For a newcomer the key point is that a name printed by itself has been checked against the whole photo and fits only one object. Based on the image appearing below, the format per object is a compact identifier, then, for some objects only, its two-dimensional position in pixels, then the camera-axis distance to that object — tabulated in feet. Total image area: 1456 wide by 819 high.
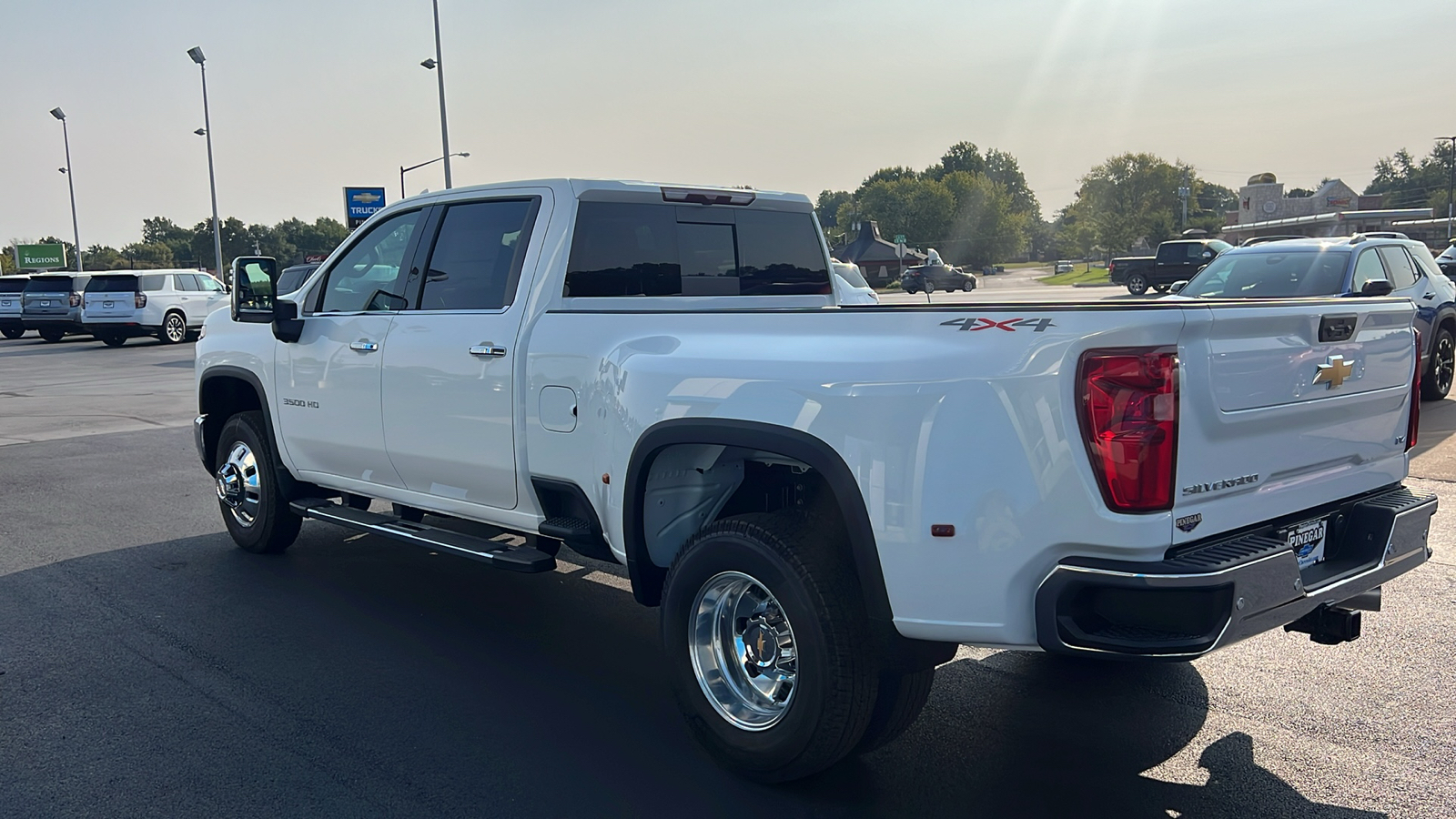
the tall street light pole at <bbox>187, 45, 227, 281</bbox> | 152.76
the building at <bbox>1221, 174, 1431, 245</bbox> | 266.98
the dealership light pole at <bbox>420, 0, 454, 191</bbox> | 120.98
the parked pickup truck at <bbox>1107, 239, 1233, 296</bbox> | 117.29
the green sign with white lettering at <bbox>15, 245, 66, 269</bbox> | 237.45
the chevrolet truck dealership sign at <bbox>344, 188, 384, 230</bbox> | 125.70
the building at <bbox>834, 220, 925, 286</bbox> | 275.59
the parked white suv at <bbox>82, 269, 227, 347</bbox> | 89.92
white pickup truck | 9.91
